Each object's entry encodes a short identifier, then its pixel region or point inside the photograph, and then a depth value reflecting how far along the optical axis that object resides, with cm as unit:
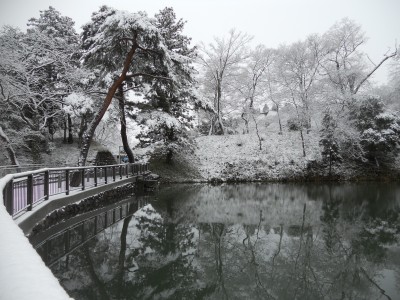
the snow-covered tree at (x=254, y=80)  3050
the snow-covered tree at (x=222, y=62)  3284
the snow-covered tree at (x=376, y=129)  2406
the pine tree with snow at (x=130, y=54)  1369
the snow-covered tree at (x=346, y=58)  2898
